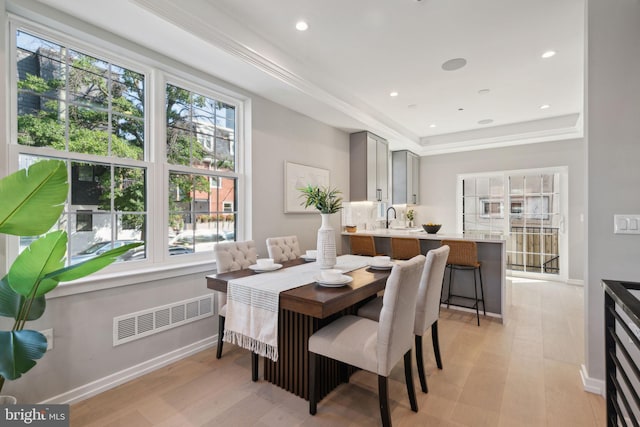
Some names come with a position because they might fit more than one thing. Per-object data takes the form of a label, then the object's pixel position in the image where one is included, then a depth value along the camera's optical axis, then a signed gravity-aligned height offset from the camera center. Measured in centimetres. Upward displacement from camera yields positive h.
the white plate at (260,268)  254 -48
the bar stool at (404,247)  405 -49
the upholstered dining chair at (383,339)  174 -80
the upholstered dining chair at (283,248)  323 -40
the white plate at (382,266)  263 -48
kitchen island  370 -75
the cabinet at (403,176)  655 +77
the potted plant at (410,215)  708 -9
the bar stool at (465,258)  364 -57
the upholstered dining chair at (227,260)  270 -45
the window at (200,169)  294 +46
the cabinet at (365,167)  504 +76
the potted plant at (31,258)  135 -23
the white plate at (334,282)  206 -48
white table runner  199 -68
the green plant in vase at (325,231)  263 -17
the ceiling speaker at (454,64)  333 +167
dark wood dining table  193 -85
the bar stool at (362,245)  446 -51
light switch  202 -9
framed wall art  394 +41
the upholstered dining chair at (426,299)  225 -67
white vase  263 -29
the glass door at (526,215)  561 -8
